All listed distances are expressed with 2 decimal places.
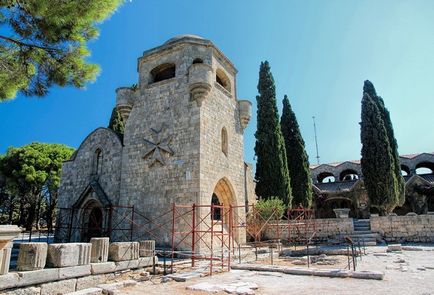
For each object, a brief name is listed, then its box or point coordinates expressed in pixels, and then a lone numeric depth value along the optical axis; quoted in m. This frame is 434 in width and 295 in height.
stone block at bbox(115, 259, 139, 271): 8.08
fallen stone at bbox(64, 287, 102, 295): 6.25
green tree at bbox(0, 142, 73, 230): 27.67
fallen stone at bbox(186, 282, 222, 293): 6.45
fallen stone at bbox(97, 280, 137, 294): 6.64
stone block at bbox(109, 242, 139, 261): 8.20
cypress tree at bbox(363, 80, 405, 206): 22.31
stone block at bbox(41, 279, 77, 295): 6.21
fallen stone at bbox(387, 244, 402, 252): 12.81
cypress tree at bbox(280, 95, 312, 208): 21.20
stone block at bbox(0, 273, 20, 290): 5.48
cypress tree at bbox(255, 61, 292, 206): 18.62
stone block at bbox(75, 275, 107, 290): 6.95
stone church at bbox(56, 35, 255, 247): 12.80
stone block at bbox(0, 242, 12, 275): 5.51
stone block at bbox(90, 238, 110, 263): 7.75
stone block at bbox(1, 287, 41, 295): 5.64
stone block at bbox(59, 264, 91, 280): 6.60
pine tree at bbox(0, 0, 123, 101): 6.32
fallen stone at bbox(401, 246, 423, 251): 13.05
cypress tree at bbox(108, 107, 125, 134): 21.28
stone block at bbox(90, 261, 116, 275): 7.38
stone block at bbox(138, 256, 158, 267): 8.86
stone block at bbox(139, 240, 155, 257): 9.21
